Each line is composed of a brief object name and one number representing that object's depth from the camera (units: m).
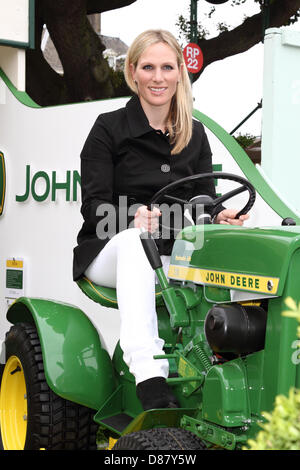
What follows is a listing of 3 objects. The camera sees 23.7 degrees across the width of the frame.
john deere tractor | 2.35
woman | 3.11
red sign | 9.51
